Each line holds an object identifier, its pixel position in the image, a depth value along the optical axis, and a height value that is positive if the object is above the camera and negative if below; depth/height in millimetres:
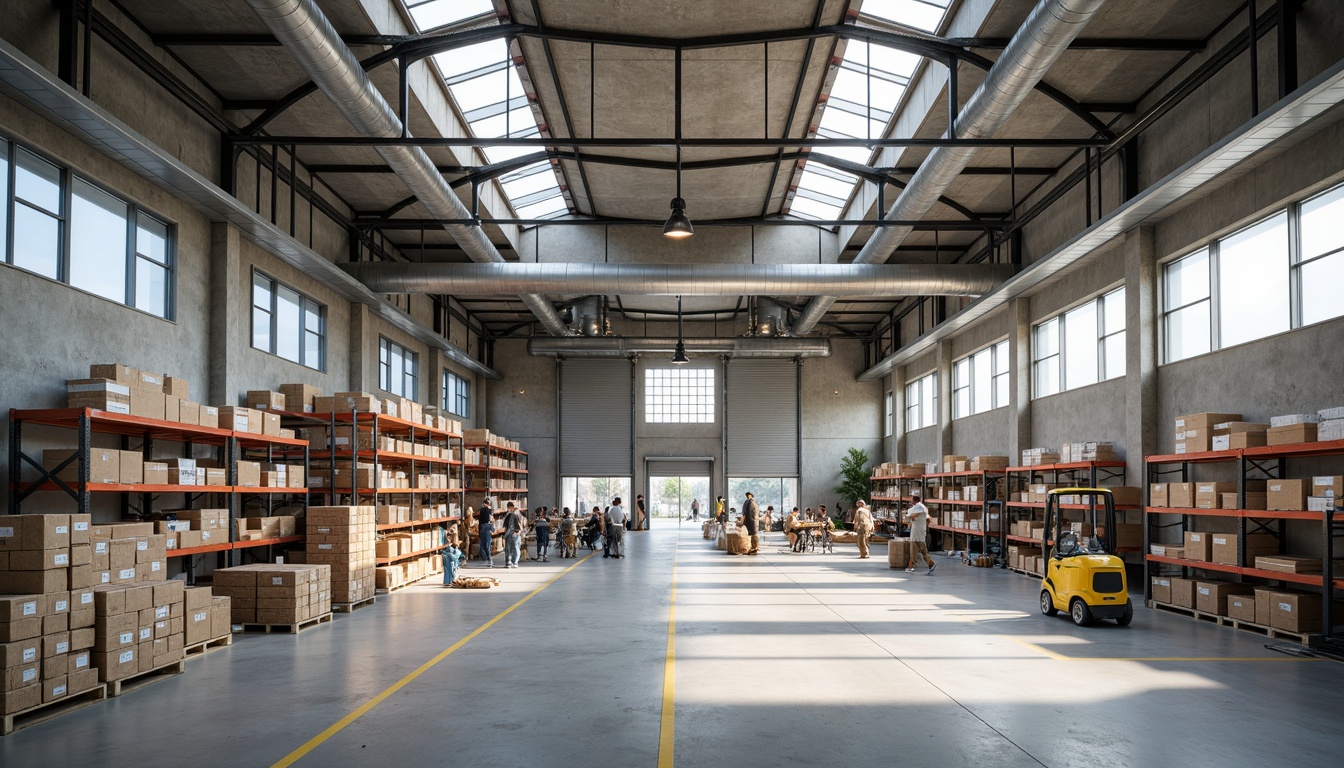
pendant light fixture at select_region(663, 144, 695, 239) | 14977 +3470
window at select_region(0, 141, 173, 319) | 11211 +2710
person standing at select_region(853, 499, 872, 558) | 26703 -2705
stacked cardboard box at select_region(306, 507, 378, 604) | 15133 -1959
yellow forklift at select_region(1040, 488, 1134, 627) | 12750 -2102
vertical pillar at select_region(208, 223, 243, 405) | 15727 +2105
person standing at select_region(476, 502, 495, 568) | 23859 -2472
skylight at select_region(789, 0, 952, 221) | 14438 +6652
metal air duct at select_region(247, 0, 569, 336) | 10219 +4648
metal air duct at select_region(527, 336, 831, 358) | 35562 +3421
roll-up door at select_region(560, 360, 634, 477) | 40188 +629
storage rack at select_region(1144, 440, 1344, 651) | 10836 -1165
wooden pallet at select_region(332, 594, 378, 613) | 15039 -2925
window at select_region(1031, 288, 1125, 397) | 19000 +1986
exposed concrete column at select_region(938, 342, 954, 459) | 30873 +1170
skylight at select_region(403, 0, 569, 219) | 14402 +6633
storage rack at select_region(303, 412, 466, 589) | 18156 -443
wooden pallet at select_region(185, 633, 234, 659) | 11093 -2693
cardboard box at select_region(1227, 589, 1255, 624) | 12570 -2444
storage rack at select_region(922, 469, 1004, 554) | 24031 -1741
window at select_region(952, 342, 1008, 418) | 26406 +1602
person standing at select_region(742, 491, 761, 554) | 27844 -2668
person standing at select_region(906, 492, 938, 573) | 22141 -2348
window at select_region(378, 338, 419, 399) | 26312 +1961
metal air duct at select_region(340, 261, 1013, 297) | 21766 +3757
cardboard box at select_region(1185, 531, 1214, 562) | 13703 -1719
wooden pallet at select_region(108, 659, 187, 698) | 8875 -2614
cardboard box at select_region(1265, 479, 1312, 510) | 11680 -797
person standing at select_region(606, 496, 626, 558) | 26422 -2694
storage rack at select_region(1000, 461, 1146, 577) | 17922 -1006
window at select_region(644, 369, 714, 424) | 40750 +1631
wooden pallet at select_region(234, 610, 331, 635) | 12805 -2829
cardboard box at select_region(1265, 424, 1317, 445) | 11617 -19
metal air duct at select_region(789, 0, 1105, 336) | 10320 +4694
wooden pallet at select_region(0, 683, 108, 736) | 7539 -2510
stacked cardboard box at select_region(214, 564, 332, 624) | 12781 -2277
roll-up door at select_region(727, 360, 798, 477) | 40594 +639
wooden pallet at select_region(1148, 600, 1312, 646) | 11814 -2753
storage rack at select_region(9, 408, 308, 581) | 10406 -197
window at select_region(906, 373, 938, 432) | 33438 +1184
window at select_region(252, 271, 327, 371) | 17906 +2317
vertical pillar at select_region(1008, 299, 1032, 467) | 23500 +1419
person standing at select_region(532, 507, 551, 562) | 25812 -2867
